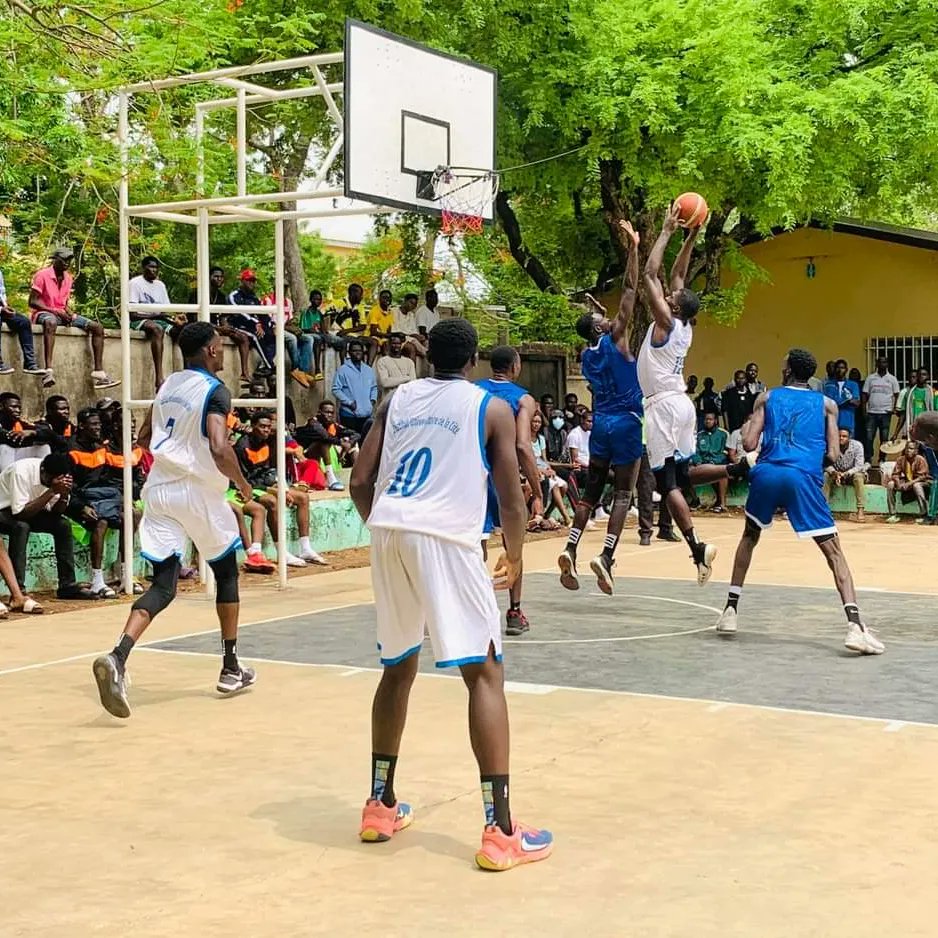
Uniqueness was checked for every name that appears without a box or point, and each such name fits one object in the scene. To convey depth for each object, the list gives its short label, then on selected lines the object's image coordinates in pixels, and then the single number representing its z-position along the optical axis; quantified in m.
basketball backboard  12.59
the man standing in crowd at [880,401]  23.91
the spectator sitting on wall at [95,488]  12.34
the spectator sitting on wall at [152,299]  16.72
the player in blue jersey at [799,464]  9.13
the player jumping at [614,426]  10.71
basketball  10.24
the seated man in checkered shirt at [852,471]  21.77
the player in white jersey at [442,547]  5.02
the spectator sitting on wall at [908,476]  21.02
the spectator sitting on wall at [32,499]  11.74
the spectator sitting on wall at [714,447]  22.23
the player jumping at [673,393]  10.37
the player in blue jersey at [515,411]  9.47
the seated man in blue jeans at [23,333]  14.82
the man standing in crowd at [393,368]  19.20
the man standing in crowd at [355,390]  18.80
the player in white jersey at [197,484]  7.89
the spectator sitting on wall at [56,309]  15.32
